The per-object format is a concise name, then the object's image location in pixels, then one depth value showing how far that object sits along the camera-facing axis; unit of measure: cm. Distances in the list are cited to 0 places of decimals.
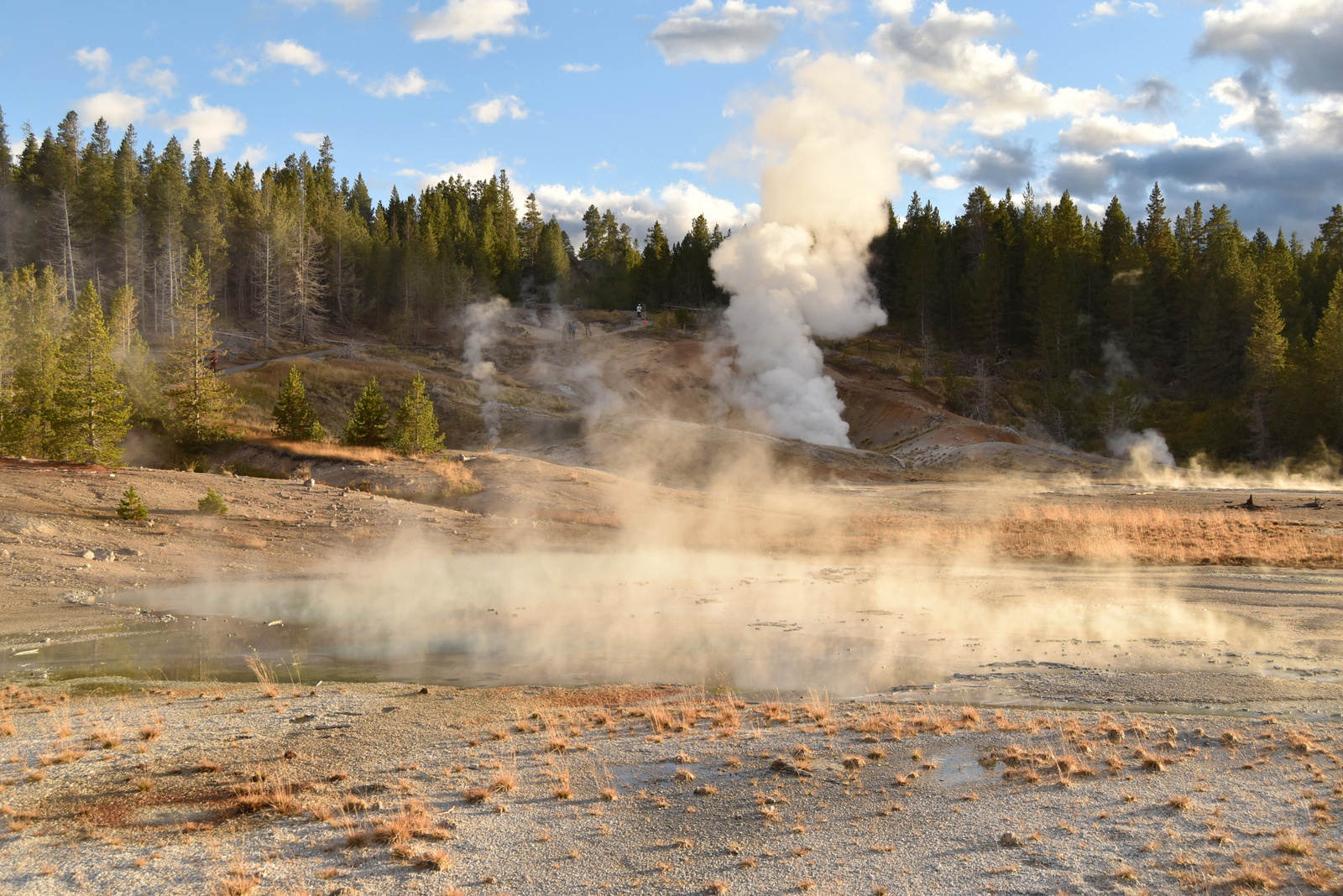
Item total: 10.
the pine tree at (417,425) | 4097
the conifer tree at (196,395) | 4381
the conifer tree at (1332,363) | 5388
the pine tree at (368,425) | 4347
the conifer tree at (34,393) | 3350
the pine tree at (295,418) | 4328
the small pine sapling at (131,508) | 2584
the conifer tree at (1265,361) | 5709
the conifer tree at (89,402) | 3041
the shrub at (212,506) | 2783
